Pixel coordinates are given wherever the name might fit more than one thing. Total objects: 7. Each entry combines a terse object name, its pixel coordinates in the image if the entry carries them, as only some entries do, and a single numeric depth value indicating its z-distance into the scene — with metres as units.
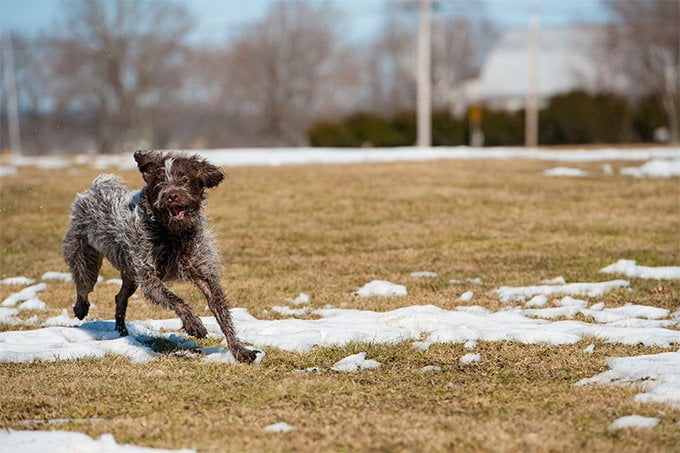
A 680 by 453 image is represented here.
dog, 13.87
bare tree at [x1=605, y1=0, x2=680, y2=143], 98.44
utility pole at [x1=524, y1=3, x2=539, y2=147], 86.81
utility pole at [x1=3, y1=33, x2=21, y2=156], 118.12
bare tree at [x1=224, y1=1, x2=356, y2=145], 131.87
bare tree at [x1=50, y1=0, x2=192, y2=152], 112.00
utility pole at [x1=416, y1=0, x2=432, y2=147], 74.00
